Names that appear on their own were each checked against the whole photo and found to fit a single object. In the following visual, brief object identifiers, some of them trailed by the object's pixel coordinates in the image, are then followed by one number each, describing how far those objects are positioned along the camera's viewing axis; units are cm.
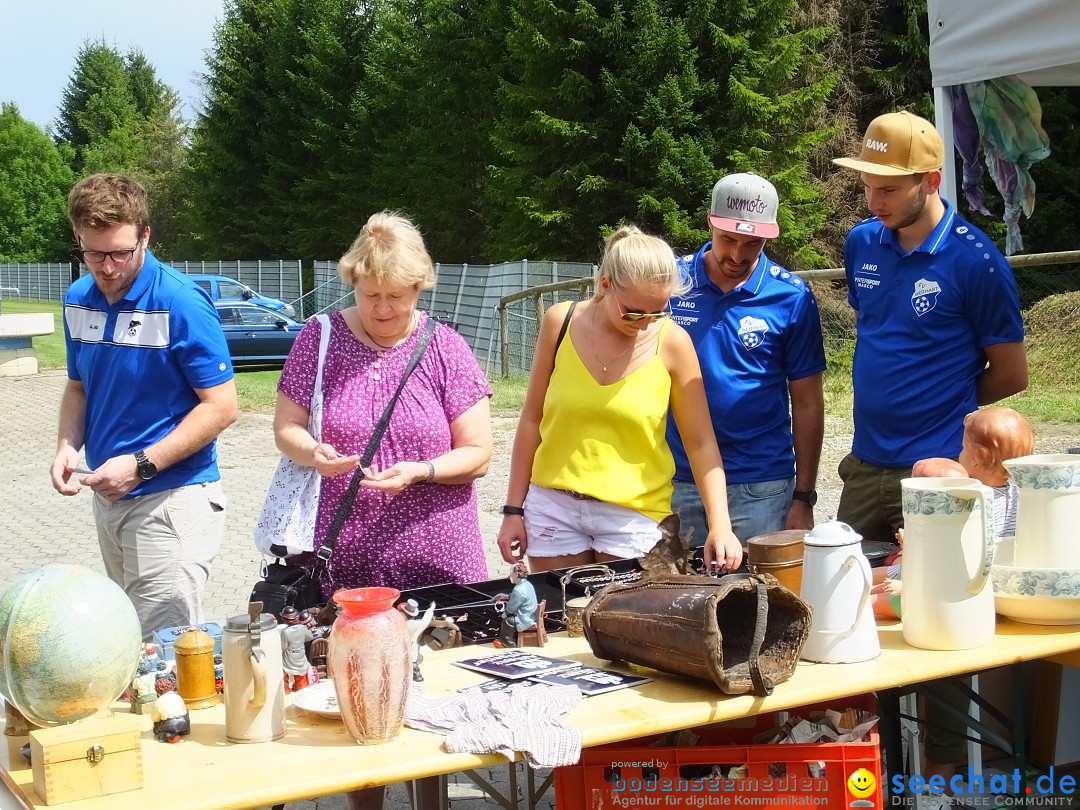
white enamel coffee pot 239
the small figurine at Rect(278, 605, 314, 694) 237
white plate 218
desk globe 199
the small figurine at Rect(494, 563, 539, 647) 266
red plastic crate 236
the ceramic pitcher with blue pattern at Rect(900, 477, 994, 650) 240
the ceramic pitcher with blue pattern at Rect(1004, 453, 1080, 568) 253
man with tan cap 336
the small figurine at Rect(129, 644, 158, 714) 225
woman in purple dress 305
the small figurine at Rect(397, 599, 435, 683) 236
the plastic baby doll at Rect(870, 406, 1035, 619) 275
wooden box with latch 189
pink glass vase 202
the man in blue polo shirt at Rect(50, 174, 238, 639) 345
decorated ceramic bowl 253
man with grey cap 357
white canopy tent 389
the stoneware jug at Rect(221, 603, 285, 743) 210
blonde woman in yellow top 314
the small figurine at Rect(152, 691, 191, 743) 214
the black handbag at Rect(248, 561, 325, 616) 301
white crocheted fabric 206
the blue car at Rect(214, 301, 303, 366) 1834
